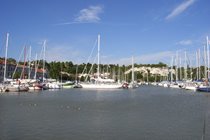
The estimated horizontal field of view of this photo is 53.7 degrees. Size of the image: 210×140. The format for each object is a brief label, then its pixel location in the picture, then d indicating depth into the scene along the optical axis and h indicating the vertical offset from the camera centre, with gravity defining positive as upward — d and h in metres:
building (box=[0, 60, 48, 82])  94.87 +4.57
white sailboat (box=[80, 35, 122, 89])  68.22 -1.93
